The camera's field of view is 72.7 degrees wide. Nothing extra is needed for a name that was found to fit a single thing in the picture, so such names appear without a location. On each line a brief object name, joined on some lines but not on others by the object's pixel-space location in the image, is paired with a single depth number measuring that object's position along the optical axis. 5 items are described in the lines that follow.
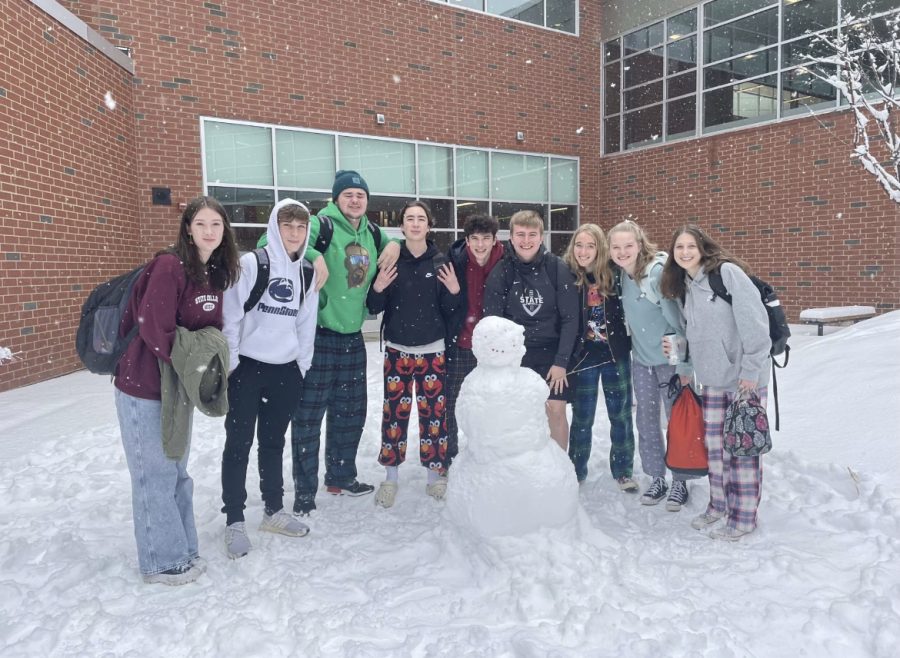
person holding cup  3.92
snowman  3.16
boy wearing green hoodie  3.98
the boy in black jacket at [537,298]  4.02
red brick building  7.54
